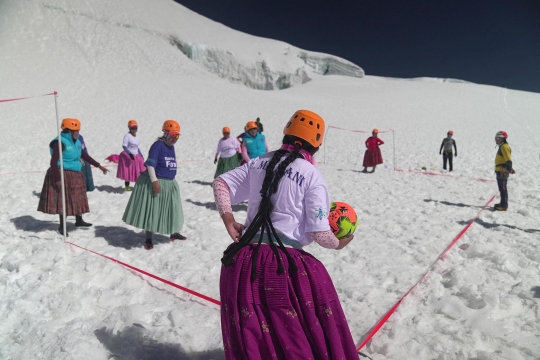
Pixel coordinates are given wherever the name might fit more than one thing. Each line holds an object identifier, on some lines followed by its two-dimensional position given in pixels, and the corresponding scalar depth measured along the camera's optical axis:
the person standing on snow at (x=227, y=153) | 8.55
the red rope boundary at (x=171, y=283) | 3.60
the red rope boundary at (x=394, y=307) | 3.05
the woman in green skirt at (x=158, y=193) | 4.85
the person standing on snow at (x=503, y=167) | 7.08
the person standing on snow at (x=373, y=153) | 12.92
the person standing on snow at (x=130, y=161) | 8.74
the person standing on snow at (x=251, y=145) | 7.46
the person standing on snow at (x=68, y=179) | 5.14
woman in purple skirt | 1.84
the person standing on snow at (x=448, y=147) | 13.81
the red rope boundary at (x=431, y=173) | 11.53
